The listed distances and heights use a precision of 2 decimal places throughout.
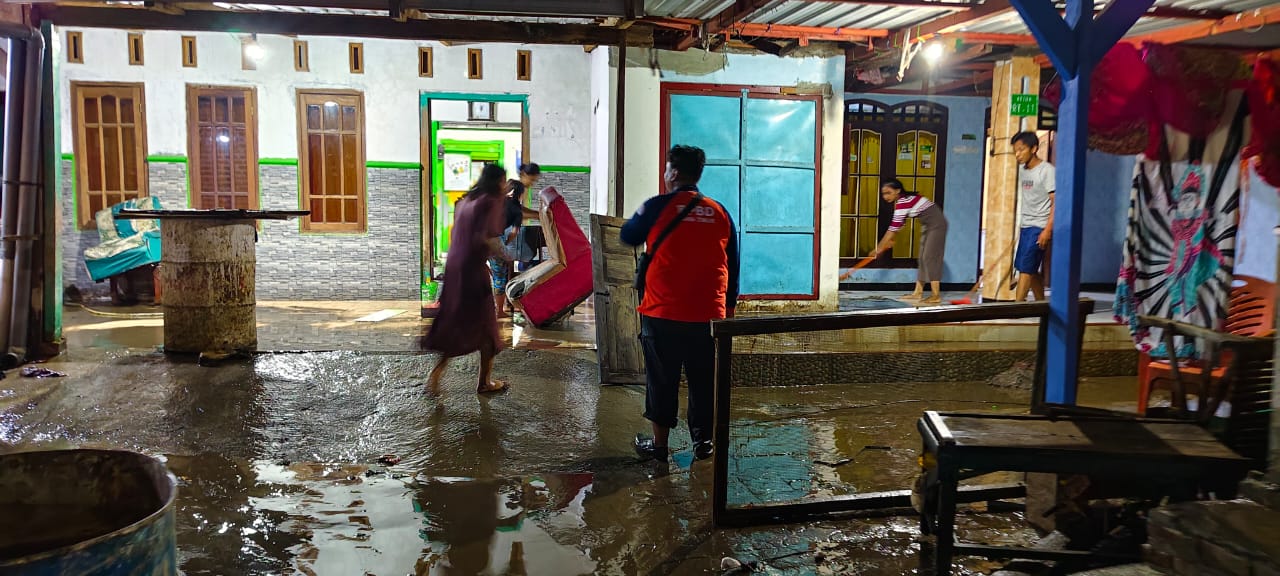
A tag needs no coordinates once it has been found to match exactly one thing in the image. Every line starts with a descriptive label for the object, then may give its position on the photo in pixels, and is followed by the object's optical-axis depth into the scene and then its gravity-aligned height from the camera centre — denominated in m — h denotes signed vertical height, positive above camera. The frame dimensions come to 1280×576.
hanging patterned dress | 4.59 -0.15
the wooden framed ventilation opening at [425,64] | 11.43 +2.07
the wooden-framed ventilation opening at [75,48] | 10.96 +2.15
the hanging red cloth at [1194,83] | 4.50 +0.76
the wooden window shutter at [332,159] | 11.45 +0.69
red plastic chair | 4.49 -0.59
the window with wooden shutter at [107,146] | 11.14 +0.82
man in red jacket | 4.39 -0.45
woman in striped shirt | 9.29 -0.22
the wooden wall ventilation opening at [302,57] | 11.25 +2.11
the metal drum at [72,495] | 2.35 -0.88
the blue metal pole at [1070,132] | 3.49 +0.37
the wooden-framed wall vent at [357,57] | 11.31 +2.13
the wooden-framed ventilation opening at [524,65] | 11.52 +2.08
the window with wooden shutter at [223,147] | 11.29 +0.83
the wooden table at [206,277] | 6.93 -0.64
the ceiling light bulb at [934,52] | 8.31 +1.70
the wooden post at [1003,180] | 8.93 +0.38
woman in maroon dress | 5.73 -0.51
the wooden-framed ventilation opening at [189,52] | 11.09 +2.14
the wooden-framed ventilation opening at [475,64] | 11.46 +2.07
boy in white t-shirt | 8.03 +0.07
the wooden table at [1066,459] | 2.94 -0.91
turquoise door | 8.88 +0.42
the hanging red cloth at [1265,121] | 4.30 +0.52
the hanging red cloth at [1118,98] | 4.46 +0.66
